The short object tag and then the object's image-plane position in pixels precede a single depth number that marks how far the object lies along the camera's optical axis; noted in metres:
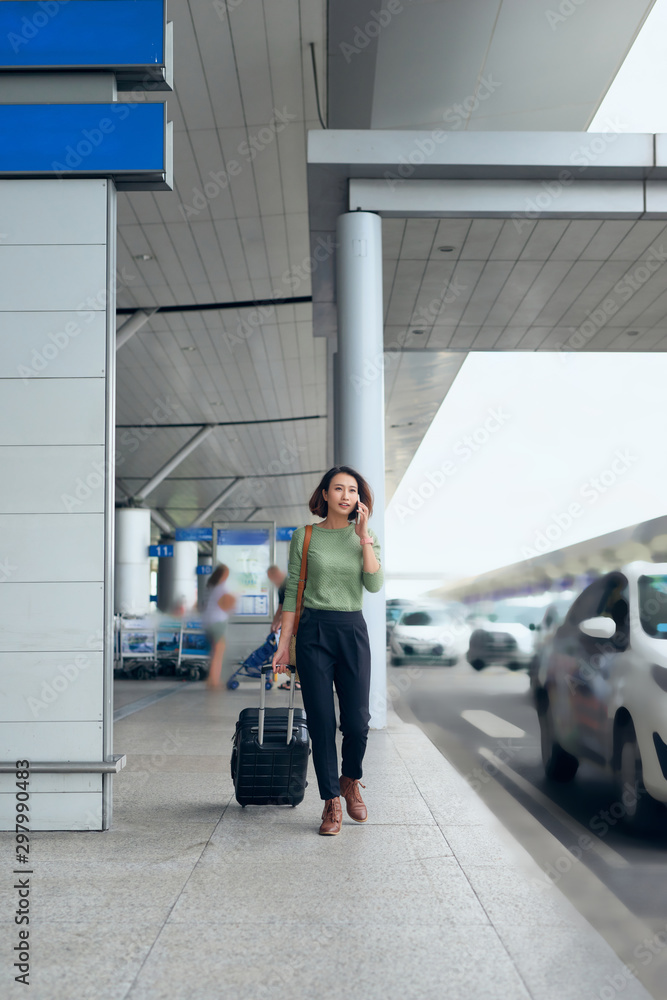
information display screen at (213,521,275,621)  17.69
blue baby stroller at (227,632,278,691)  11.98
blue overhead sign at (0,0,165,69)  4.57
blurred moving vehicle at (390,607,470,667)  23.08
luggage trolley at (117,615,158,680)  16.48
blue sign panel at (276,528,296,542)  34.78
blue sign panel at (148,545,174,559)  31.27
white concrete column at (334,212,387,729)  8.66
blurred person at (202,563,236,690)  14.84
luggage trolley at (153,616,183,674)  16.72
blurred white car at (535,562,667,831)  4.87
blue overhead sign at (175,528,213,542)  33.38
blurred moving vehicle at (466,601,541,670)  25.45
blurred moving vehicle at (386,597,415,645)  23.50
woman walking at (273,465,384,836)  4.30
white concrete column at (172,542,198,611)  38.77
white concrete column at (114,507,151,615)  25.81
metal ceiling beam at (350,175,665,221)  9.12
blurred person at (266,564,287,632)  13.91
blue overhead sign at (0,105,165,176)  4.62
